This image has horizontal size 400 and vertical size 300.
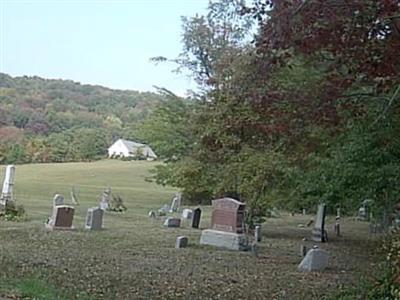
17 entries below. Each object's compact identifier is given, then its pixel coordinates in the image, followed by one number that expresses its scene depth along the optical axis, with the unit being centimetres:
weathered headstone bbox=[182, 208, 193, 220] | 2652
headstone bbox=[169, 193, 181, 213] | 3272
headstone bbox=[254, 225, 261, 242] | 1834
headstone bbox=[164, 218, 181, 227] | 2228
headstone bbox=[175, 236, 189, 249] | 1567
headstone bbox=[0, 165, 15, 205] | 2444
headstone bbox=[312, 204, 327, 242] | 2034
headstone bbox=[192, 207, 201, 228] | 2275
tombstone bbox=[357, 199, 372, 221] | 3151
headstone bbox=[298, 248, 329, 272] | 1270
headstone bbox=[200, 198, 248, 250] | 1670
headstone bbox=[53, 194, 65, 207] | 2409
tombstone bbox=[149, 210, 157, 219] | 2711
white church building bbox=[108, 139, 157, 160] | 6668
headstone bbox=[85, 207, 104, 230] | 1930
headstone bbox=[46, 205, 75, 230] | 1869
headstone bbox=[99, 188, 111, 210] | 2994
